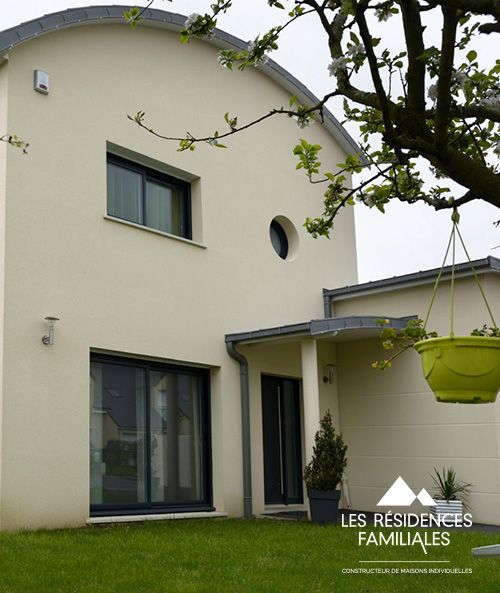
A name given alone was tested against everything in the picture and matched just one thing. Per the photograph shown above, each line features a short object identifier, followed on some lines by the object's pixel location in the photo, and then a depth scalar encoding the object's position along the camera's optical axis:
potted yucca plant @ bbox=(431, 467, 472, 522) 10.97
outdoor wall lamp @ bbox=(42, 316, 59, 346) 9.12
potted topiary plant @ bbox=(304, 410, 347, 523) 10.30
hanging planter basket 3.54
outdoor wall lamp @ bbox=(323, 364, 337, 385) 13.06
